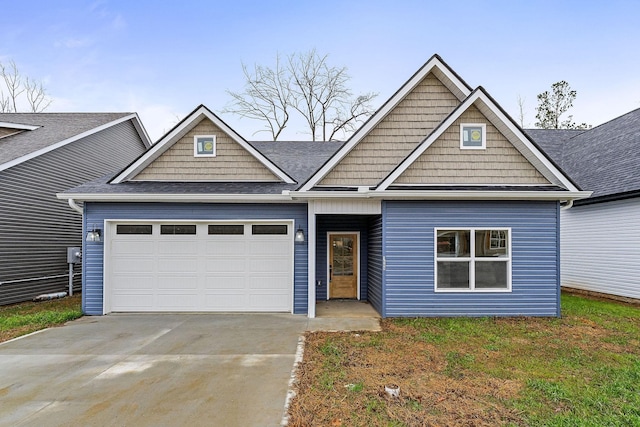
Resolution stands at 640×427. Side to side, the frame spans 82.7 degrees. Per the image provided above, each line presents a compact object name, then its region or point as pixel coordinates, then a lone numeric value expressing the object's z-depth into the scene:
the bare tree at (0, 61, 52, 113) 24.08
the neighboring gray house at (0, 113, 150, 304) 10.30
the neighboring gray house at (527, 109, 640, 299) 10.02
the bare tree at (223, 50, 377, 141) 24.06
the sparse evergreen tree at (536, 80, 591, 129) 27.11
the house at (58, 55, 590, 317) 7.95
